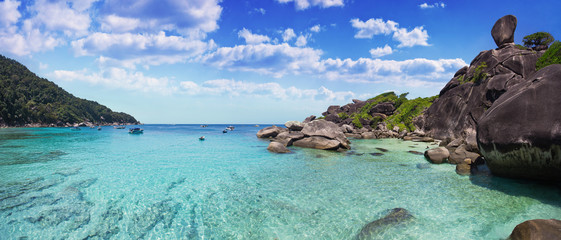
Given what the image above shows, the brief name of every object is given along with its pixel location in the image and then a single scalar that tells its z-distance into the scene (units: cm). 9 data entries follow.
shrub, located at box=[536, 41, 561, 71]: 2158
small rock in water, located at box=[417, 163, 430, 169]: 1344
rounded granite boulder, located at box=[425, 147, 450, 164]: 1450
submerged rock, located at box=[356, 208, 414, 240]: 568
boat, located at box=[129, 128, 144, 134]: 5564
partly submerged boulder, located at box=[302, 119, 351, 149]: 2345
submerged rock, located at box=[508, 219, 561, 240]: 419
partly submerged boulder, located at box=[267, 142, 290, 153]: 1998
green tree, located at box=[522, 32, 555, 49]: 3081
